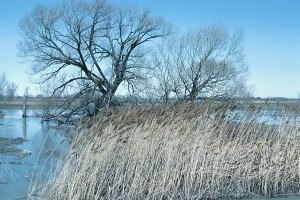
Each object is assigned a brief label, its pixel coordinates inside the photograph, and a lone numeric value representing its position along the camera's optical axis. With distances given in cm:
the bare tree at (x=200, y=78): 3100
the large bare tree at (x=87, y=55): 2858
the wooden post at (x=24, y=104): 3320
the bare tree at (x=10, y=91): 6188
